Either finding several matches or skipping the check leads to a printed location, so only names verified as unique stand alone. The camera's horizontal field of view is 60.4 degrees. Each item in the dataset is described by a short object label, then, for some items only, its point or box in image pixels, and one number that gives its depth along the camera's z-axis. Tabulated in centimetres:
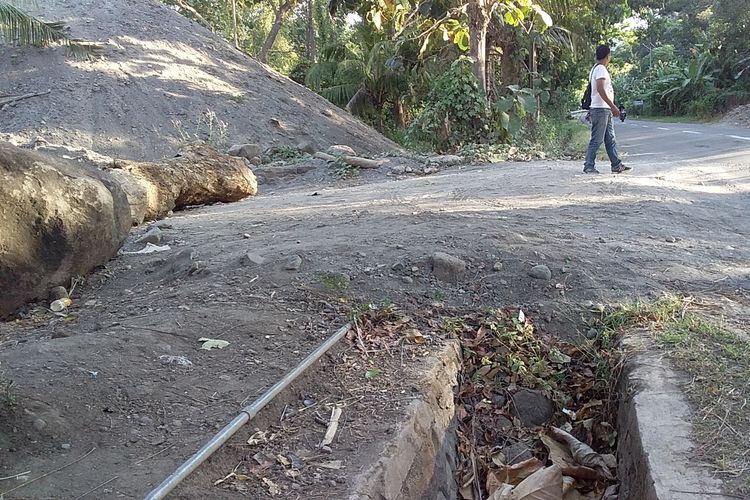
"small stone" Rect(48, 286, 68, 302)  383
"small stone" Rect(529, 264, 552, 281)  370
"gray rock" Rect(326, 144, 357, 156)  1065
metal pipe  192
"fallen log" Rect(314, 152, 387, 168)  966
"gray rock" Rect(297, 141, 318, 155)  1190
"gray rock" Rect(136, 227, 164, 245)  509
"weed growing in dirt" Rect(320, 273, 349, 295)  352
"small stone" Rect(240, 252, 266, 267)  387
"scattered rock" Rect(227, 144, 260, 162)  1120
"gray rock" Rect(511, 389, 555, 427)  306
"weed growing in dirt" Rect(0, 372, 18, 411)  220
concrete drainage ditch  208
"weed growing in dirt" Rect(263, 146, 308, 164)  1149
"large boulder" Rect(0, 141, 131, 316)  359
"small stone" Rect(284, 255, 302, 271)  374
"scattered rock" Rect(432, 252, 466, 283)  375
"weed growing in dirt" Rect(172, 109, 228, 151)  1219
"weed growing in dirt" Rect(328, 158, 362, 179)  945
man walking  744
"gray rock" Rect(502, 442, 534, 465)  285
